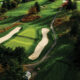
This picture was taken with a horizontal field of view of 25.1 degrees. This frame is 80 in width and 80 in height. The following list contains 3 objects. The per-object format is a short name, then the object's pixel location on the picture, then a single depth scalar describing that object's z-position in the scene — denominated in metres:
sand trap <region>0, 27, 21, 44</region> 68.81
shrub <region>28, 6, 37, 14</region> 93.93
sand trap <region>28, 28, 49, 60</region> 54.30
